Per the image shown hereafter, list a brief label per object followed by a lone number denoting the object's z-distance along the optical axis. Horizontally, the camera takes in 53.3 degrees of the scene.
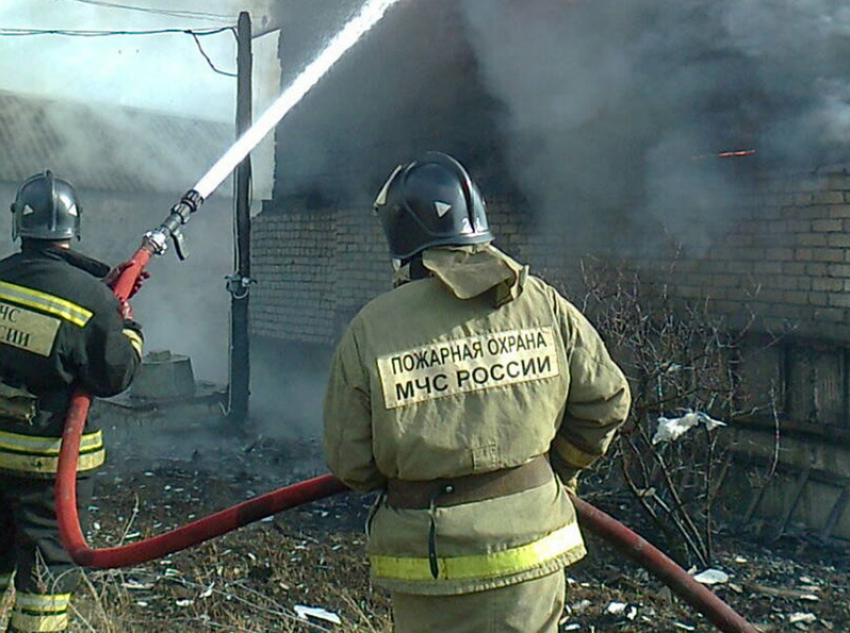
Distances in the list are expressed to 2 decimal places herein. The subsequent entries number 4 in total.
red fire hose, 2.72
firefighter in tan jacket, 2.19
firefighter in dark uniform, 3.41
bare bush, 4.53
